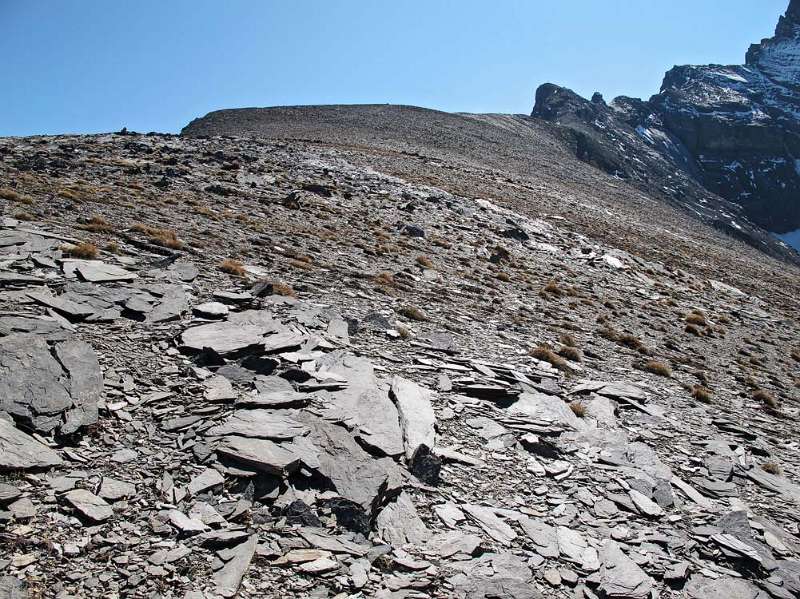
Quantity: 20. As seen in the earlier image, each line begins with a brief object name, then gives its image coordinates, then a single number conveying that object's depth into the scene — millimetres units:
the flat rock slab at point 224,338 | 9688
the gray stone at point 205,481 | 6438
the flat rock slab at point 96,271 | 11305
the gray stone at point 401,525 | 6688
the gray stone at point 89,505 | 5656
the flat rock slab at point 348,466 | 7027
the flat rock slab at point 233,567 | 5273
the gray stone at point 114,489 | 6031
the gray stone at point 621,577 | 6602
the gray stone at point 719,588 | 6969
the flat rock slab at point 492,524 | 7141
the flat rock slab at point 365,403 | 8453
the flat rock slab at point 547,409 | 10702
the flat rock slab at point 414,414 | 8648
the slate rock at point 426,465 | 8008
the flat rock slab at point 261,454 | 6970
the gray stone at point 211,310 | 11086
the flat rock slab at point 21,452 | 5930
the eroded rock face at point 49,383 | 6844
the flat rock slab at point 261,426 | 7602
